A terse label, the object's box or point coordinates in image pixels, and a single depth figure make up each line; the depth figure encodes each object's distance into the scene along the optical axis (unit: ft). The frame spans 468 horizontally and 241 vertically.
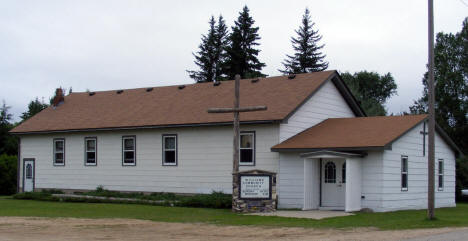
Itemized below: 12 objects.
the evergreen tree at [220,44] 209.15
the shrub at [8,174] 136.87
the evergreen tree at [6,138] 159.33
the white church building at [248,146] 82.74
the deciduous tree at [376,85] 231.09
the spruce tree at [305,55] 204.74
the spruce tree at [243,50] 196.75
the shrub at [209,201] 85.51
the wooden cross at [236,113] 80.53
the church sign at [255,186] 78.74
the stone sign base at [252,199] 78.48
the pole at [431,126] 67.31
